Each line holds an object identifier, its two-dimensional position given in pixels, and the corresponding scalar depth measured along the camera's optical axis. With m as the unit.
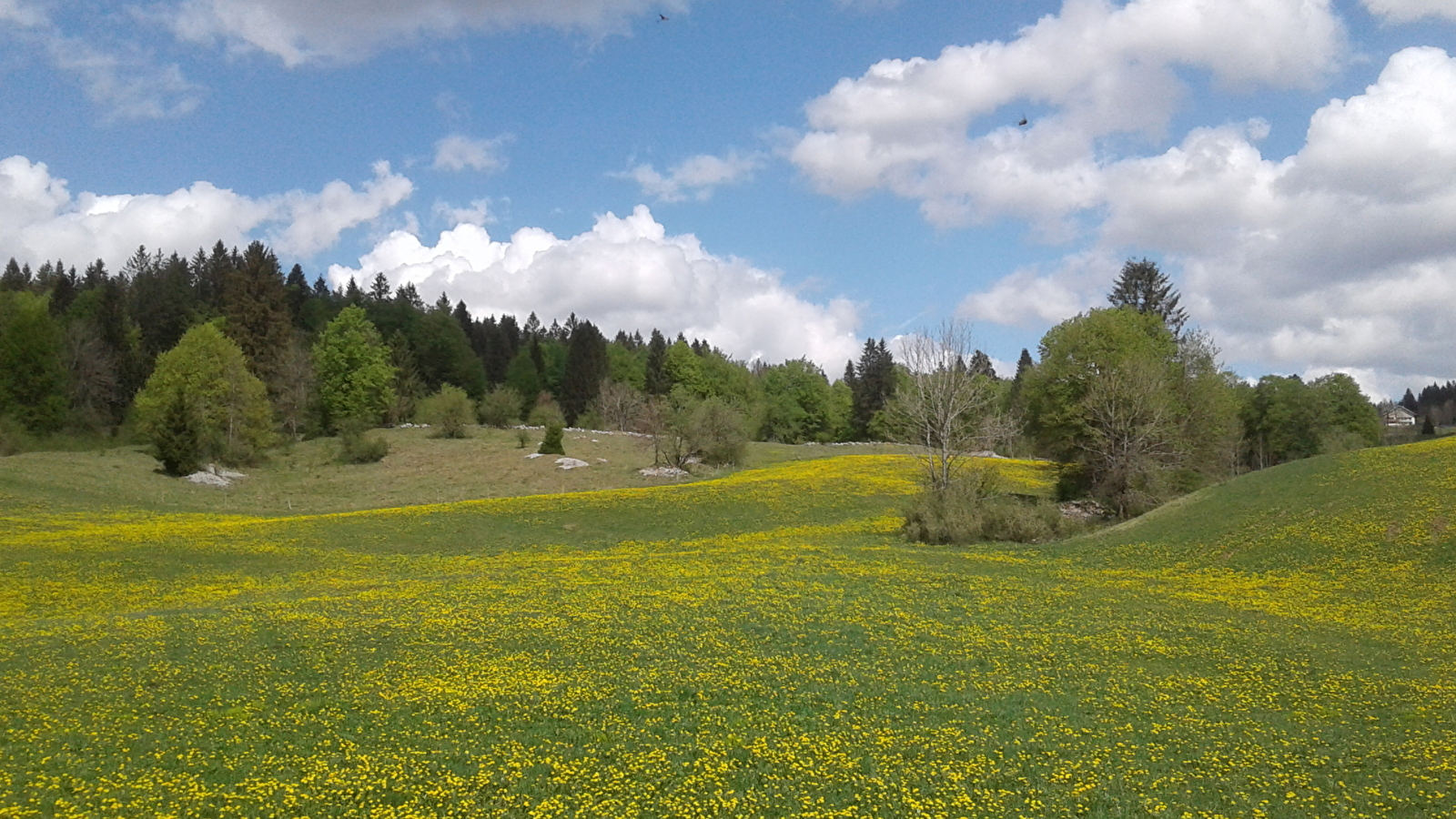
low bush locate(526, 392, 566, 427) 103.70
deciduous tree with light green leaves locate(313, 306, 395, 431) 96.12
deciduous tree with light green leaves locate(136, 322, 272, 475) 66.75
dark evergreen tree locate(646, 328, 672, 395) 139.00
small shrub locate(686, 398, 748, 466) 68.69
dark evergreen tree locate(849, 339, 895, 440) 134.25
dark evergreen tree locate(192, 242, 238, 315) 118.51
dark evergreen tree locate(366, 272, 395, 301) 149.44
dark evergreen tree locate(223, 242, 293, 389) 97.31
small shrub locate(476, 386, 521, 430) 101.69
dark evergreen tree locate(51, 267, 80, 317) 118.62
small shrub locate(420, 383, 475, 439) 88.75
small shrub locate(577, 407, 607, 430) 112.38
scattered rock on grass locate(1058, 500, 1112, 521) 47.38
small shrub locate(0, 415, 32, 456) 64.69
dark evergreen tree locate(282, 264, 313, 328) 129.50
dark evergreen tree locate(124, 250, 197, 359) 107.88
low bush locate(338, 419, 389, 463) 73.62
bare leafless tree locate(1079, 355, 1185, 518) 46.19
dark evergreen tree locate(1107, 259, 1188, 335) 79.38
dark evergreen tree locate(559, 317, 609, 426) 130.25
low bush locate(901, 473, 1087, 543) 36.50
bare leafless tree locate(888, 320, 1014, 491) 43.31
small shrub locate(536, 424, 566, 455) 72.56
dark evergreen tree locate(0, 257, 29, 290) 136.88
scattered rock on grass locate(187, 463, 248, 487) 58.55
